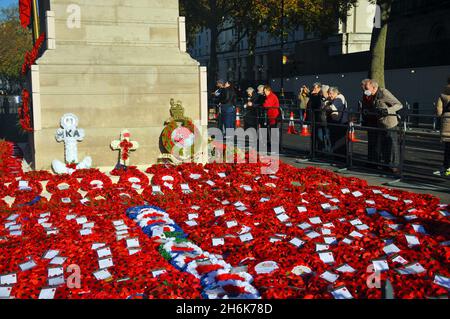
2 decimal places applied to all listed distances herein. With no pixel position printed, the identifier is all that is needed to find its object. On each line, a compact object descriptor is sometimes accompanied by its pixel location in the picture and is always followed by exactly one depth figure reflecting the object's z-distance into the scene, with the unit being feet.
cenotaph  37.60
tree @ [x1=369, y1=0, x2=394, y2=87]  90.79
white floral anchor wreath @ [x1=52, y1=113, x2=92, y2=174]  37.65
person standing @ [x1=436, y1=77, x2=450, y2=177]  36.19
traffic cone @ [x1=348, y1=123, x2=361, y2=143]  41.57
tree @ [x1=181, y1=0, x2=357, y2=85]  138.41
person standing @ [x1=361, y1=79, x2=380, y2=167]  39.70
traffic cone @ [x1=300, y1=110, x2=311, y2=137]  64.44
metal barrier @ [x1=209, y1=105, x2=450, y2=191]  37.40
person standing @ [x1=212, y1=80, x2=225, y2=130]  56.39
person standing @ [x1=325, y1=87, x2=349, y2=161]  43.96
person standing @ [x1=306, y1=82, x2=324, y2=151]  46.80
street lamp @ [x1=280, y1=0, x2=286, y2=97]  130.82
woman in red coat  52.06
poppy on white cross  39.06
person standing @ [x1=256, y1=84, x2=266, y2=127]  55.09
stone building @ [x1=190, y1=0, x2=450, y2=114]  106.42
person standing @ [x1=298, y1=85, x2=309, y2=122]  66.70
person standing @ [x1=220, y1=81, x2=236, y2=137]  56.08
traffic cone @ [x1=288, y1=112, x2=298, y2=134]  65.72
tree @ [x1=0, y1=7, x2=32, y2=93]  217.36
